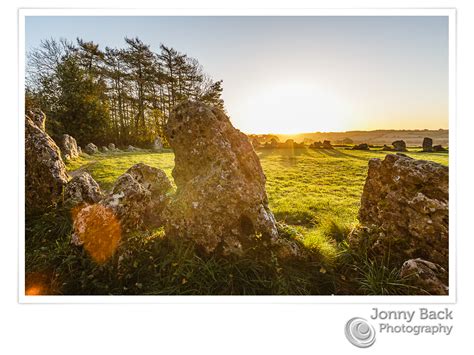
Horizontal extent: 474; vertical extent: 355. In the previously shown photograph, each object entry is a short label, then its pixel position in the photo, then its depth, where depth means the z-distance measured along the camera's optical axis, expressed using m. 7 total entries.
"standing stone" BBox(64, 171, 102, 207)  4.41
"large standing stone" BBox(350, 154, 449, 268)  3.27
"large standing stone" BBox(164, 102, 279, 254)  3.31
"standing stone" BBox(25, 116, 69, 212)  4.49
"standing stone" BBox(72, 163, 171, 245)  3.46
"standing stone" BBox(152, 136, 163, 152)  17.39
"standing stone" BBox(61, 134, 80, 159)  11.62
